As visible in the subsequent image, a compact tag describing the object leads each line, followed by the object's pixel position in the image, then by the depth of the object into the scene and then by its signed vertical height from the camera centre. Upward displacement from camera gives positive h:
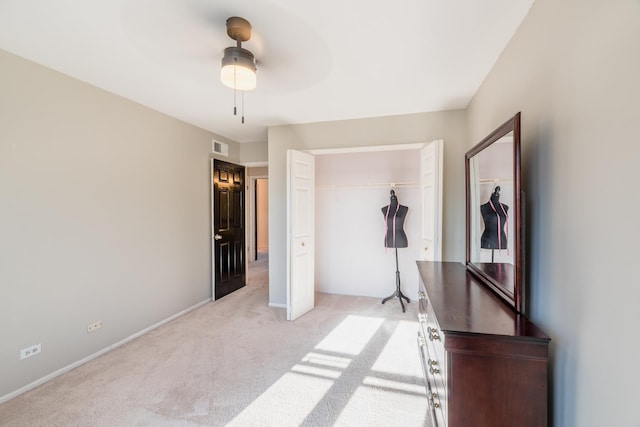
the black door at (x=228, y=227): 3.98 -0.24
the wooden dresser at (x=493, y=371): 1.02 -0.64
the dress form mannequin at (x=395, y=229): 3.71 -0.25
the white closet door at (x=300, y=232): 3.20 -0.26
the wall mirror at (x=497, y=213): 1.26 -0.01
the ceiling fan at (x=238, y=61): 1.55 +0.98
